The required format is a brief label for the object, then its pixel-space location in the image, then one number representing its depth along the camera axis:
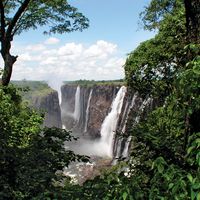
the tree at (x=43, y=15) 16.38
